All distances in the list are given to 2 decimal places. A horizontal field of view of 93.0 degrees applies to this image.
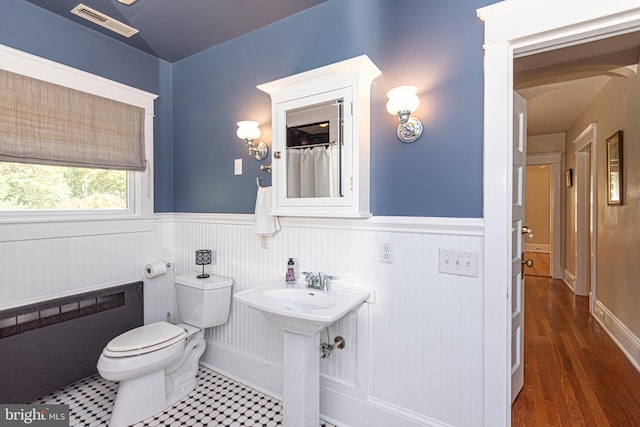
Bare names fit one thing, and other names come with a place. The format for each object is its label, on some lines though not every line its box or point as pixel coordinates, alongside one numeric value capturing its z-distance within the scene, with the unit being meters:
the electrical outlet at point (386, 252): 1.68
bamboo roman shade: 1.83
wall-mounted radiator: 1.82
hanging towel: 2.06
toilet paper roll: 2.47
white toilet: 1.77
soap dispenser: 1.94
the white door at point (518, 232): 1.87
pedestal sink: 1.47
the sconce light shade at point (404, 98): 1.51
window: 1.88
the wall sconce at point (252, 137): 2.12
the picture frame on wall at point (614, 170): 2.74
